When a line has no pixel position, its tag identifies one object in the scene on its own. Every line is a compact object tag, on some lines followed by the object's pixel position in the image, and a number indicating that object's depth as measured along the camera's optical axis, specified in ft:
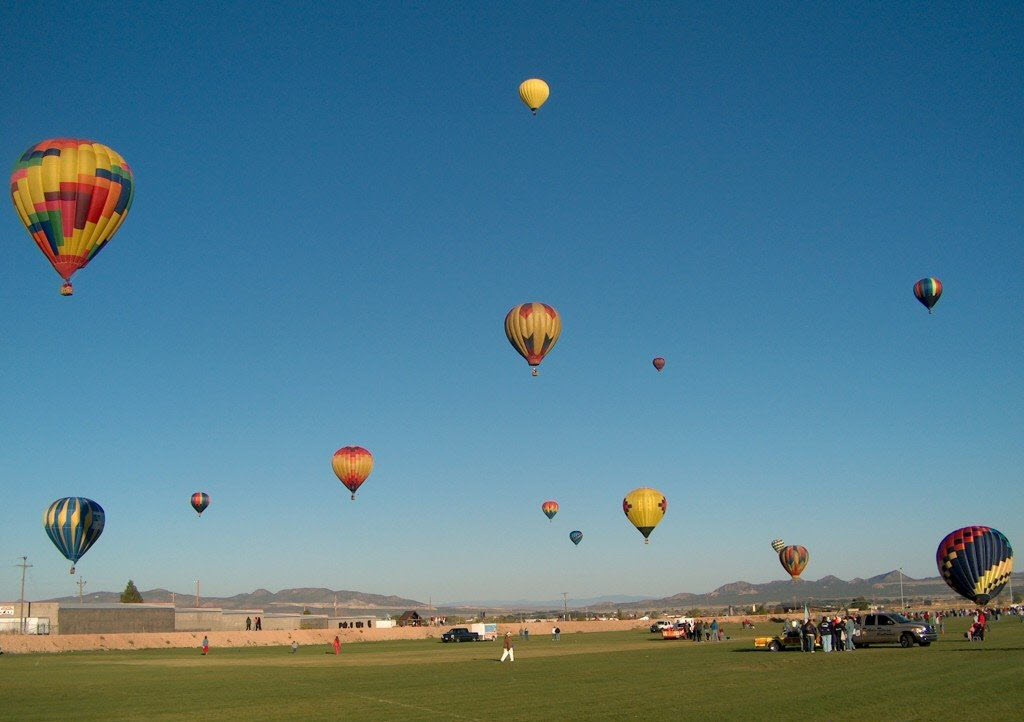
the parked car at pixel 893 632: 147.54
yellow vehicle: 147.64
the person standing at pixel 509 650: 144.15
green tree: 527.81
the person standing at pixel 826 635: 137.49
